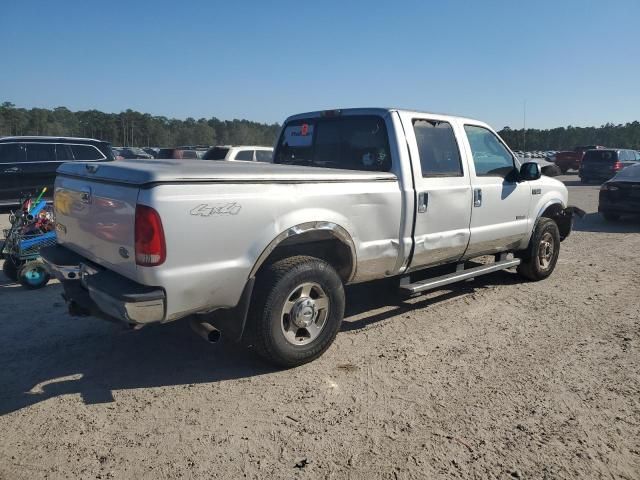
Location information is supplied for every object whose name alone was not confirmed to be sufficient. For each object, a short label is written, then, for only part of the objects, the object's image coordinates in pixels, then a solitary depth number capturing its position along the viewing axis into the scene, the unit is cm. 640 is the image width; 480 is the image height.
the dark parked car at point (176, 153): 1756
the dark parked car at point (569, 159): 3334
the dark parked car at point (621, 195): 1212
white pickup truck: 325
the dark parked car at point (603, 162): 2423
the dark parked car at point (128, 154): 3025
